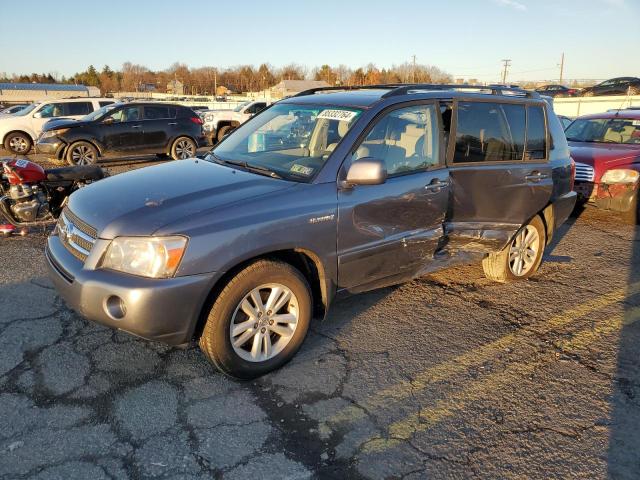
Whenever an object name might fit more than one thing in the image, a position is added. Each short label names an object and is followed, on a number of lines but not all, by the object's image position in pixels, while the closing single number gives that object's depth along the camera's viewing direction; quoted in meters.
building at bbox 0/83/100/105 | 48.14
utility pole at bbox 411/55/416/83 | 78.29
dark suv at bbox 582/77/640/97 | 36.50
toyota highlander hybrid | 2.83
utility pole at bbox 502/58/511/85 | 79.60
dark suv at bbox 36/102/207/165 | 12.09
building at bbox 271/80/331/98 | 80.94
